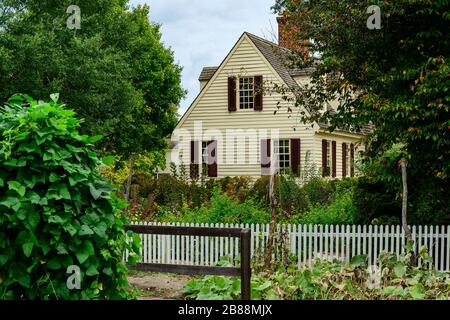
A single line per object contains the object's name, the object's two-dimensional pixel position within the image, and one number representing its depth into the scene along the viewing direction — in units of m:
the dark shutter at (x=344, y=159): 32.72
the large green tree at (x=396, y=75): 11.15
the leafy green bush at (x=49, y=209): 4.30
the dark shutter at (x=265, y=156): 28.43
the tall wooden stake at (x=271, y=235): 11.01
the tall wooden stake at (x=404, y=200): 11.77
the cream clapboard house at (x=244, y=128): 28.70
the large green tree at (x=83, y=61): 24.23
